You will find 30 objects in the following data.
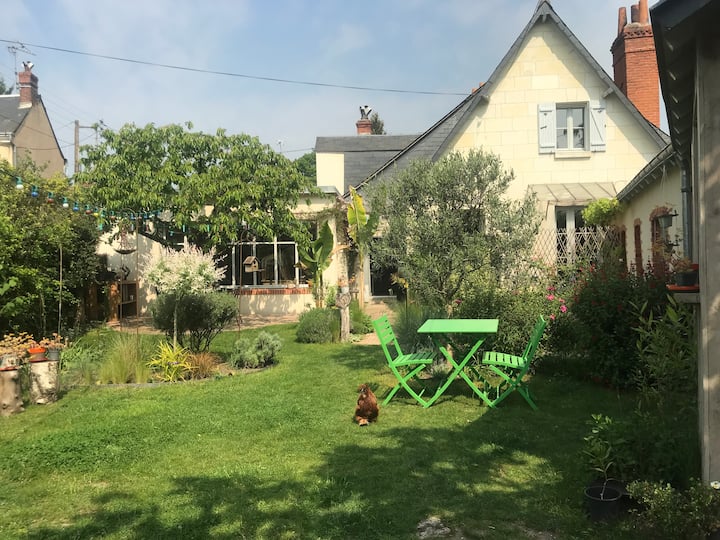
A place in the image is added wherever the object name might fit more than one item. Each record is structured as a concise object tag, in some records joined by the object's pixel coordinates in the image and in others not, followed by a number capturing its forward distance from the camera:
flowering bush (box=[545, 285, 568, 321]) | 8.15
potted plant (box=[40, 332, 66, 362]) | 7.64
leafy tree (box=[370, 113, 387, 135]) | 48.66
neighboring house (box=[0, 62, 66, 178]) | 25.12
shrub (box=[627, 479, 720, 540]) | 2.90
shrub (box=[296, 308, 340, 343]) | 12.25
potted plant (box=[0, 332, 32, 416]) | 6.78
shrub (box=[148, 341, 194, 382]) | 8.53
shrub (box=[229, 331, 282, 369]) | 9.39
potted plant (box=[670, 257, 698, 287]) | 3.61
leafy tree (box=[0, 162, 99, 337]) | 9.66
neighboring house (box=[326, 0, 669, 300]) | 14.76
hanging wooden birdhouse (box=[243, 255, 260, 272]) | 16.78
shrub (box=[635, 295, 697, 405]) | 4.08
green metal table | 6.41
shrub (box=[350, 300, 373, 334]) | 13.59
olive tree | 7.95
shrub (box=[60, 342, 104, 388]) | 8.21
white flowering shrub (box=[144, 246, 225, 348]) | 8.77
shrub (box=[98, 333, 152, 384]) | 8.33
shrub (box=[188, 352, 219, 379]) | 8.73
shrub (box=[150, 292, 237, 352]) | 9.30
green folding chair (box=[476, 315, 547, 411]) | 6.35
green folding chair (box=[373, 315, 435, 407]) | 6.67
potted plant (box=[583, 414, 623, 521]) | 3.53
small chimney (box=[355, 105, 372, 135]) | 27.36
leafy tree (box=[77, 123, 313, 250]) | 13.79
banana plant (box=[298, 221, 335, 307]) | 14.98
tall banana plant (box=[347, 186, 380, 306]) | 13.05
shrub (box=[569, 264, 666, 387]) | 6.85
